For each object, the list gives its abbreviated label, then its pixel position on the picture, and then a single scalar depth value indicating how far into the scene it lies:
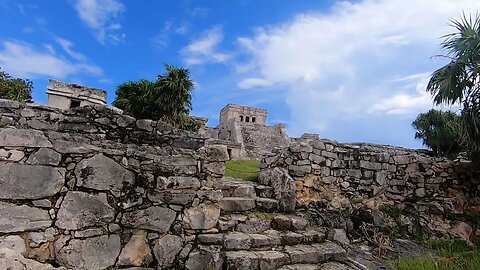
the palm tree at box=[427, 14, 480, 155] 5.08
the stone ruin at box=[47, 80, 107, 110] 12.17
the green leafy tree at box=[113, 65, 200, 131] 12.55
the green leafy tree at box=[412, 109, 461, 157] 18.12
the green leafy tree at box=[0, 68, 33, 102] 11.22
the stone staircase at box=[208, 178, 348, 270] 3.25
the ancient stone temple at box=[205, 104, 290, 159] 22.43
